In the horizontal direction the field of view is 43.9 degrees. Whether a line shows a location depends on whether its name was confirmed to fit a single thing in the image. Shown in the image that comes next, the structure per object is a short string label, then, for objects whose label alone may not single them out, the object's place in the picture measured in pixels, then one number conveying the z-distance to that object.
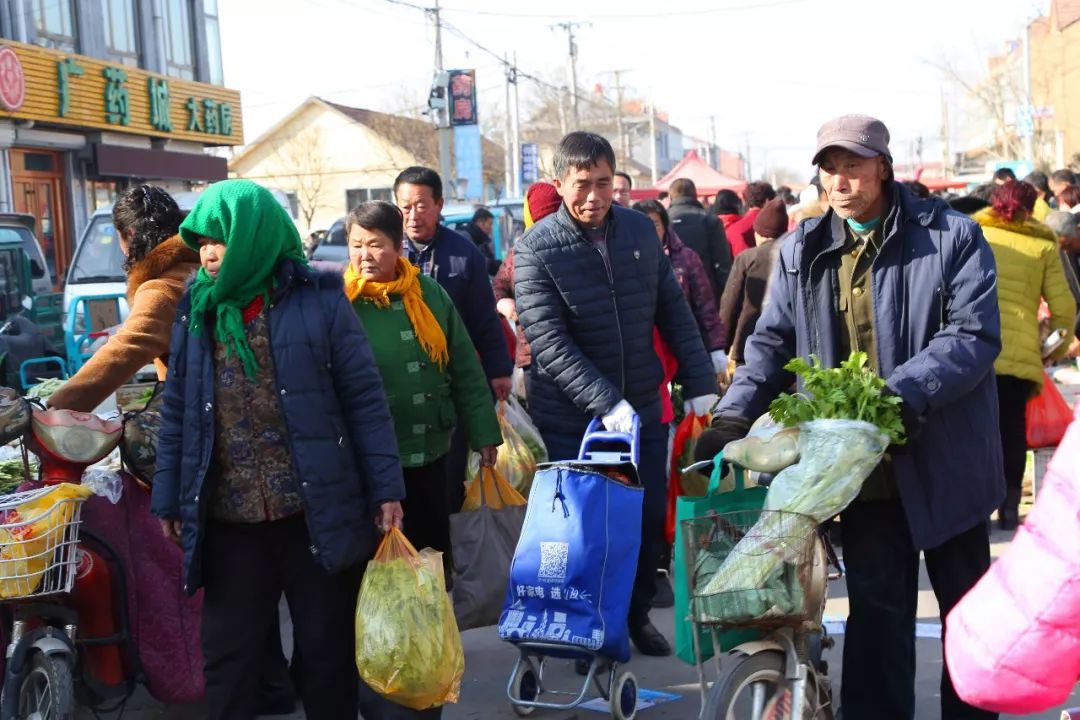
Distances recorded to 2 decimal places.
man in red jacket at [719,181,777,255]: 11.36
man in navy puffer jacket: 5.46
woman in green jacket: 5.32
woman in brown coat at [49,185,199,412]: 4.79
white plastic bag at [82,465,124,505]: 5.02
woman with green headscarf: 4.07
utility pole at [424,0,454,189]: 35.56
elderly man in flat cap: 3.95
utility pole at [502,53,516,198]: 55.86
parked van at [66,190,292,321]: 15.04
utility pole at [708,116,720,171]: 122.18
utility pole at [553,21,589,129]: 58.47
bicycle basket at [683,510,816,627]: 3.63
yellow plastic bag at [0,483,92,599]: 4.35
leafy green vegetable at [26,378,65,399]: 5.30
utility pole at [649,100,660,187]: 75.32
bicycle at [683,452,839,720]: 3.63
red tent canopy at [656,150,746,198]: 33.47
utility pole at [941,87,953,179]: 76.50
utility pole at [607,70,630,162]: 68.69
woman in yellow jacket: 7.20
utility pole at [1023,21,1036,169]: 47.66
